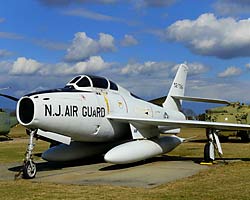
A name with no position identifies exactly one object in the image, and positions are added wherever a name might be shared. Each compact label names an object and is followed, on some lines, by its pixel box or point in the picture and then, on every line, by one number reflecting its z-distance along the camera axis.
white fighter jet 10.27
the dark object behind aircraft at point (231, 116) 25.88
